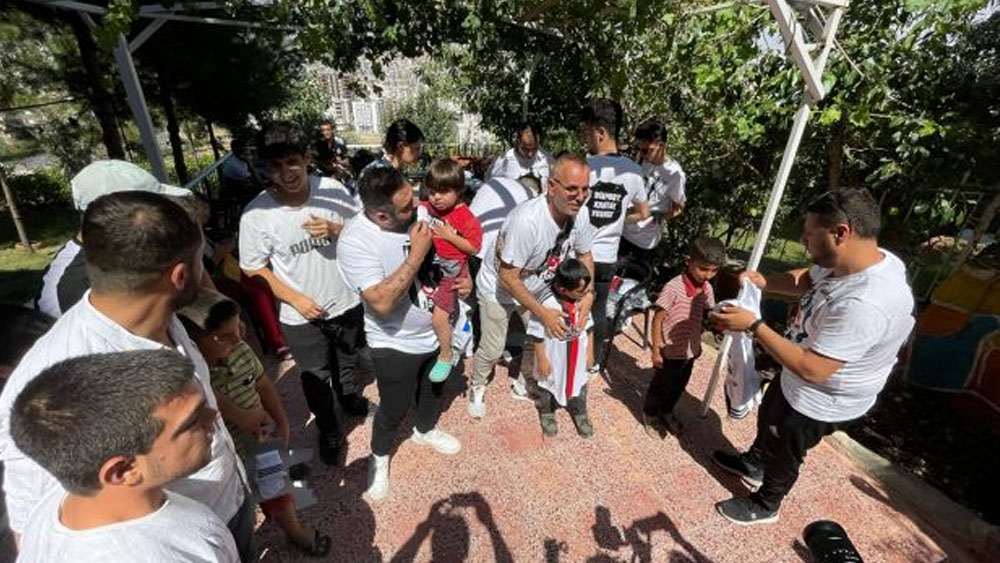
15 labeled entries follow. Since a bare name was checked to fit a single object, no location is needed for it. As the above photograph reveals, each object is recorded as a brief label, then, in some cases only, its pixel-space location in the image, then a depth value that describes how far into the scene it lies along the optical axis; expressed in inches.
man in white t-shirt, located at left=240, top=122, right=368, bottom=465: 104.5
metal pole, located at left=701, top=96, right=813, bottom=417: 108.9
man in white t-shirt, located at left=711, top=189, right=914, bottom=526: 80.7
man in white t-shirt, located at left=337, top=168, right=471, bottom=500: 89.9
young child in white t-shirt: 116.3
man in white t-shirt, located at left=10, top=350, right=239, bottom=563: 38.2
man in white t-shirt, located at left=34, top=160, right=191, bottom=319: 74.7
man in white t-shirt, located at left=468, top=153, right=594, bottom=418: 108.3
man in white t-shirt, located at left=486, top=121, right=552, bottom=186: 200.7
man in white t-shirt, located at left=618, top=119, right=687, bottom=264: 165.4
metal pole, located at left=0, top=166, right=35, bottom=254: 387.2
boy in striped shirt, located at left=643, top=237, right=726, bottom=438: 116.0
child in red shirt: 111.3
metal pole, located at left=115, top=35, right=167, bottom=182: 176.1
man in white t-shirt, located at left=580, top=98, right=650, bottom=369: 142.2
